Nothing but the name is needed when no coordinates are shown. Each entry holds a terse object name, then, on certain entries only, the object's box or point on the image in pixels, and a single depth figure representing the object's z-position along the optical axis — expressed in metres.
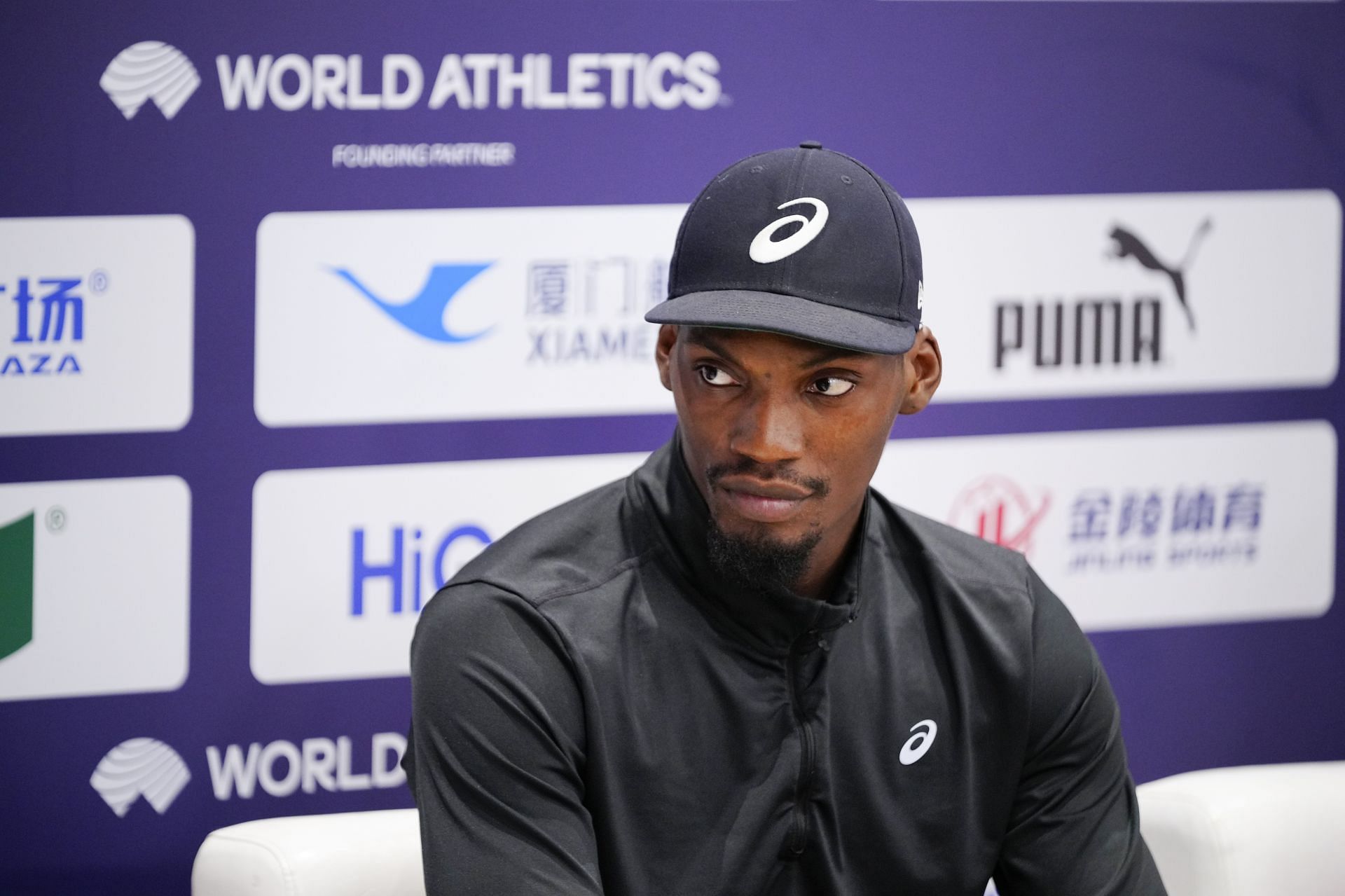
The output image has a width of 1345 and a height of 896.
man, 6.62
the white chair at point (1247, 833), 7.02
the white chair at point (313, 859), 6.87
